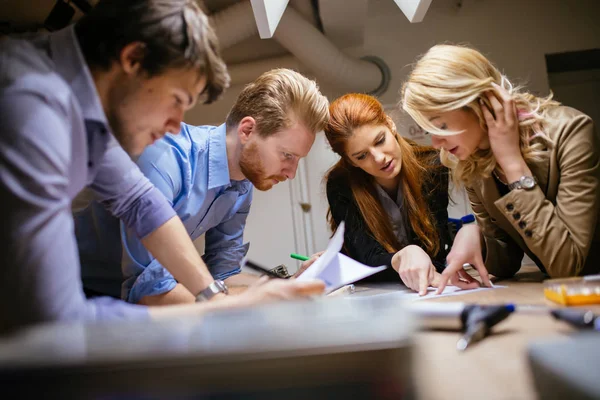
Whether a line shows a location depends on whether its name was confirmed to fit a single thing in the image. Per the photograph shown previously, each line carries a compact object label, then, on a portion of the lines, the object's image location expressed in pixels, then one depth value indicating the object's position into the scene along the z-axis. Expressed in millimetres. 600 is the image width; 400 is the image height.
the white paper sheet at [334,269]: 693
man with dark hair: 442
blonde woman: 933
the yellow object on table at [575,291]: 663
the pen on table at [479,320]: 509
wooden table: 379
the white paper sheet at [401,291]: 902
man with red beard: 820
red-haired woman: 1031
